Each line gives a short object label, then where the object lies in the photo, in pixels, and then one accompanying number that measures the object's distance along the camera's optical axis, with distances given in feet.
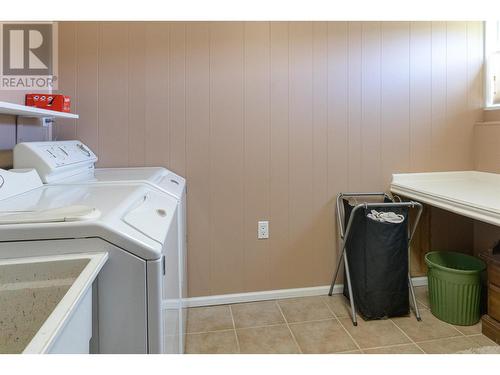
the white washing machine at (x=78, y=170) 4.77
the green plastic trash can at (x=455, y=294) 6.64
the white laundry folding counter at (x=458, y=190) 5.51
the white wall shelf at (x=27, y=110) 3.78
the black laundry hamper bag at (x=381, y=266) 6.65
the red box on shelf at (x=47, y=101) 5.81
